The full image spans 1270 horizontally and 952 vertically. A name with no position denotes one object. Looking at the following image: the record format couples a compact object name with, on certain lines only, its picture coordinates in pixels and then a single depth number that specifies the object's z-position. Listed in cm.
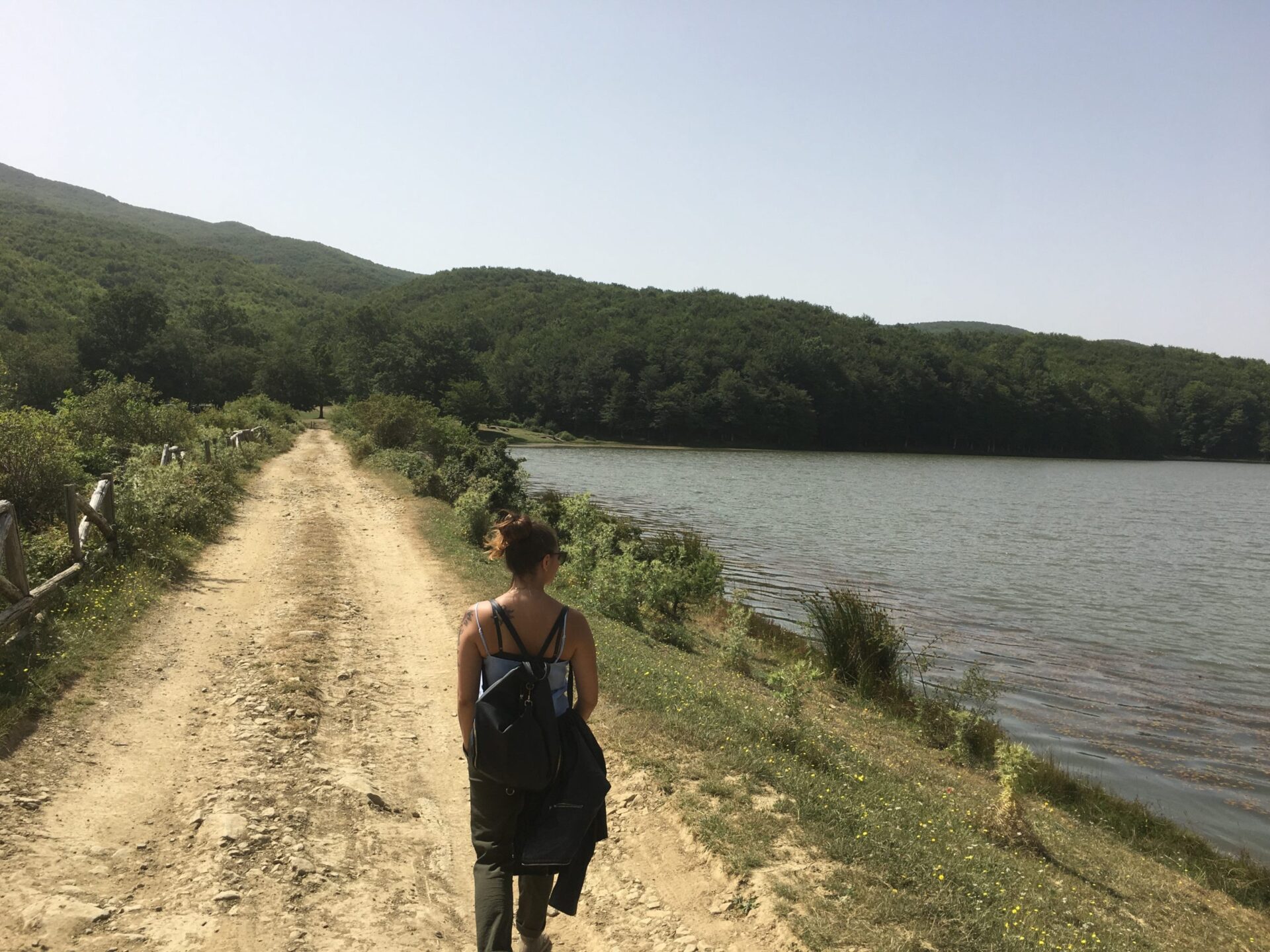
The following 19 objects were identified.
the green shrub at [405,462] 2459
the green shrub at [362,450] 3291
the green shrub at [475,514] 1677
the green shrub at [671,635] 1298
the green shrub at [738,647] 1178
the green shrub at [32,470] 1178
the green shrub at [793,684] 833
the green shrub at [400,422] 3481
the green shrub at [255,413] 3891
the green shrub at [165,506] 1162
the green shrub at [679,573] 1441
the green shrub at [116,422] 2002
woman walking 331
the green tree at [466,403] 7656
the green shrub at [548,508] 2188
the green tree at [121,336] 6919
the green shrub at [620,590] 1317
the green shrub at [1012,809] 683
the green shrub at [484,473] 2248
